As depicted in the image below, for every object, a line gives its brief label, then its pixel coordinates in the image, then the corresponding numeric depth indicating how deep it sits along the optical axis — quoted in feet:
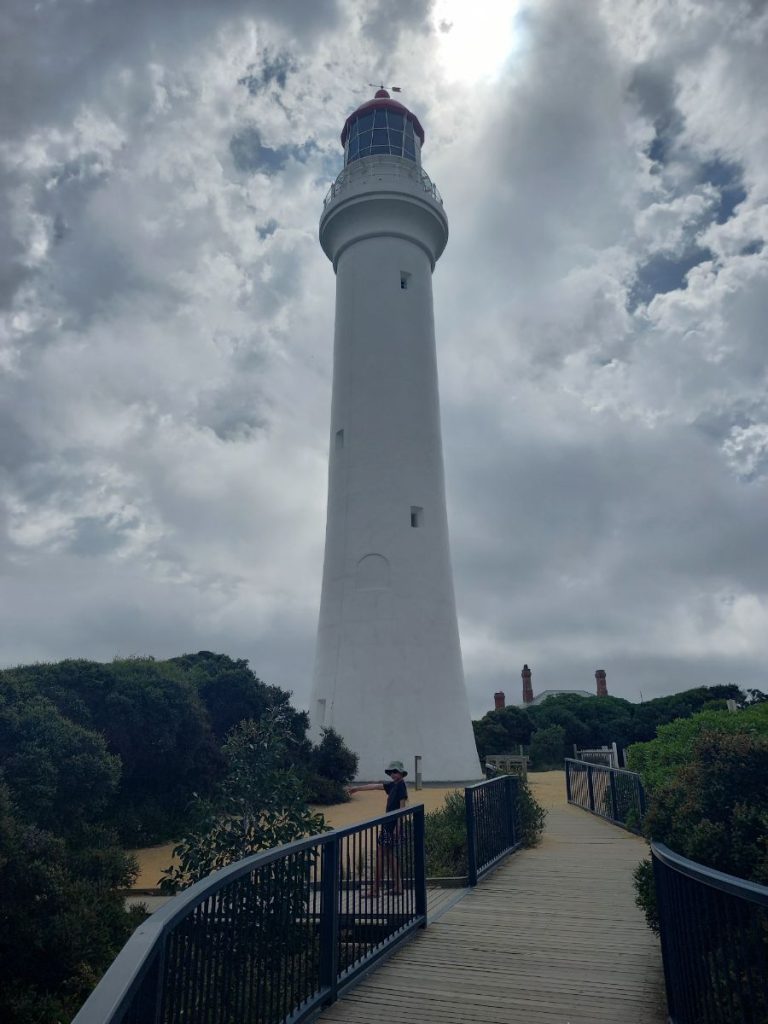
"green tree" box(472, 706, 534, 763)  125.70
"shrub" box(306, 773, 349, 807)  60.03
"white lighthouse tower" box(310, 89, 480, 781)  70.64
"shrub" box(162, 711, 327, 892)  23.00
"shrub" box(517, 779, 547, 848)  39.27
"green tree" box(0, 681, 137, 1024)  20.77
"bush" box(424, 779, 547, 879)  31.96
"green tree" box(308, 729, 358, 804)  61.77
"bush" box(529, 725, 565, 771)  120.78
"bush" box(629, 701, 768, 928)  17.10
